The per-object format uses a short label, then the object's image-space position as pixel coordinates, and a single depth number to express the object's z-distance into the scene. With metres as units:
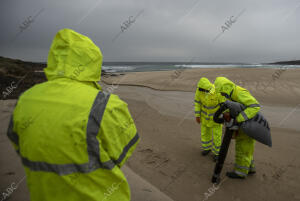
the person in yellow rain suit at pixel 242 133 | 2.70
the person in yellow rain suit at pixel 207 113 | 3.62
